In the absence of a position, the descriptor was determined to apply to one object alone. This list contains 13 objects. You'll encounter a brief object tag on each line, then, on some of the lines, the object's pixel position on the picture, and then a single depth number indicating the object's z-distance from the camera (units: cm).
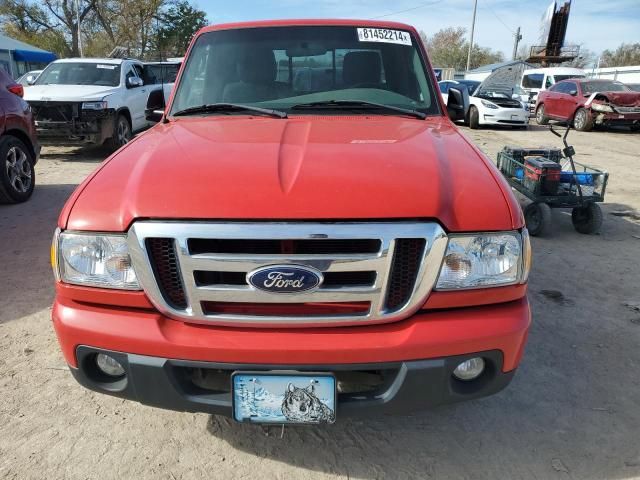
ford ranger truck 171
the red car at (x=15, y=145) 581
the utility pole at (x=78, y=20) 3731
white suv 848
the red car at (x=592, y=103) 1488
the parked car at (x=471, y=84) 1696
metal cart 533
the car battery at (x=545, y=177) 527
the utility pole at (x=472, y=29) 4212
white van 2036
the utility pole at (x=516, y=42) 5003
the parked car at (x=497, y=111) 1542
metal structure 3888
